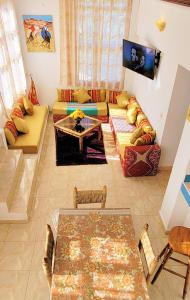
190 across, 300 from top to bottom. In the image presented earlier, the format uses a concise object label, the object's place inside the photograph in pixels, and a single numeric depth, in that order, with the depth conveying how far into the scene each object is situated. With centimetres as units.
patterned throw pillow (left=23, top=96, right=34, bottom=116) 605
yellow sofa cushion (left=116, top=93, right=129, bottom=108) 659
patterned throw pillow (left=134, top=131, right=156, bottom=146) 470
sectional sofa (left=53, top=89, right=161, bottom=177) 459
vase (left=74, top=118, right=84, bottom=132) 564
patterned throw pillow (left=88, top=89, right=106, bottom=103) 695
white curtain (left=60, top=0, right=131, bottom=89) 590
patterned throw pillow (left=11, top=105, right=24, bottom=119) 553
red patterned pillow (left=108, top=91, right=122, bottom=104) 694
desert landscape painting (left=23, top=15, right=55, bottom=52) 609
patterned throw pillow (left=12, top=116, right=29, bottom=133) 518
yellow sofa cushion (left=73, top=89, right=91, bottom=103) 683
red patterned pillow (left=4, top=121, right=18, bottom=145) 481
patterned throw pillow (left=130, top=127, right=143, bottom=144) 489
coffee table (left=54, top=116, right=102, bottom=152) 548
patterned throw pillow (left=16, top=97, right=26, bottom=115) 602
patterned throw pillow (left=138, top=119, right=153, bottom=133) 500
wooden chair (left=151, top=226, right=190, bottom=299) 284
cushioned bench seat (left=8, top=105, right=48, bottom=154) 503
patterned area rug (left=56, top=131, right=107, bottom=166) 529
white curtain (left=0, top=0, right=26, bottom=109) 511
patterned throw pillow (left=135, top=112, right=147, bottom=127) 558
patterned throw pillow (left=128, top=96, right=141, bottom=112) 614
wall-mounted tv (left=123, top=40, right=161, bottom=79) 474
